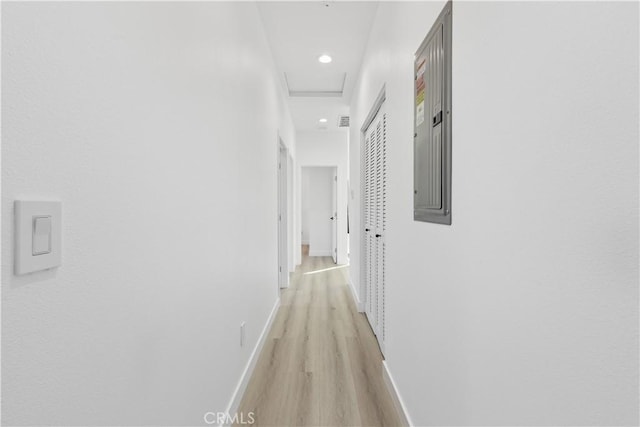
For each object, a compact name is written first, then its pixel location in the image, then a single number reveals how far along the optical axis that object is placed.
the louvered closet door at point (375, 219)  2.71
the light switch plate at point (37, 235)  0.56
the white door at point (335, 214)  6.87
